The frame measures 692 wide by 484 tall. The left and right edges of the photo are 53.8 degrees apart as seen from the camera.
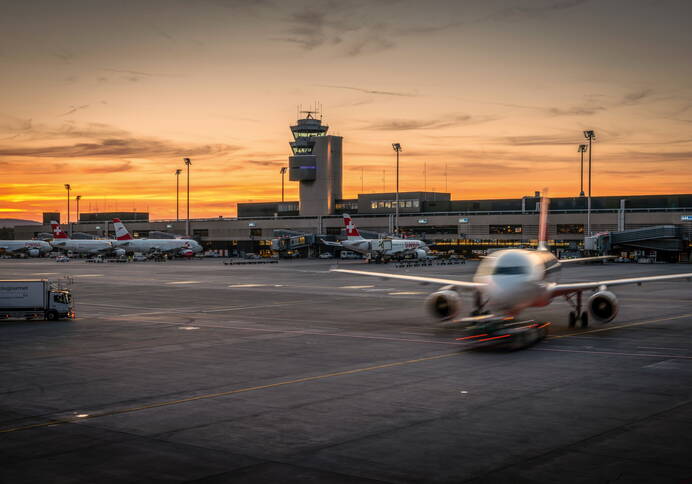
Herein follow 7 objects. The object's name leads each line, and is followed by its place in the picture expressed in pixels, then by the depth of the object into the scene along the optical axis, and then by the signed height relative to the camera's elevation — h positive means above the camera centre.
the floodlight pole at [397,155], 156.25 +15.03
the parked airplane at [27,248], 189.50 -8.46
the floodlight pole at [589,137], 143.00 +17.66
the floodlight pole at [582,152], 150.88 +15.31
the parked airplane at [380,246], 132.50 -5.18
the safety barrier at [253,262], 131.88 -8.80
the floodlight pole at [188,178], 187.75 +11.01
